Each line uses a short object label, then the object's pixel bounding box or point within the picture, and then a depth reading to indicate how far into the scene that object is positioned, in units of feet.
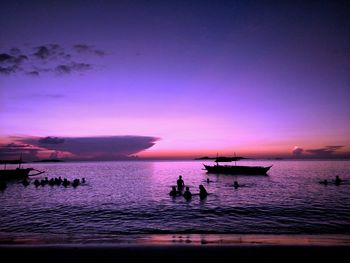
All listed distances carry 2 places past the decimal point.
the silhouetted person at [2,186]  180.70
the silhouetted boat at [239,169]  286.87
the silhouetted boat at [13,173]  254.47
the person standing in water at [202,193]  116.06
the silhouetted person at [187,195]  110.24
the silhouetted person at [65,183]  187.97
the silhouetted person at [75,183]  185.23
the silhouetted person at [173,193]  119.75
